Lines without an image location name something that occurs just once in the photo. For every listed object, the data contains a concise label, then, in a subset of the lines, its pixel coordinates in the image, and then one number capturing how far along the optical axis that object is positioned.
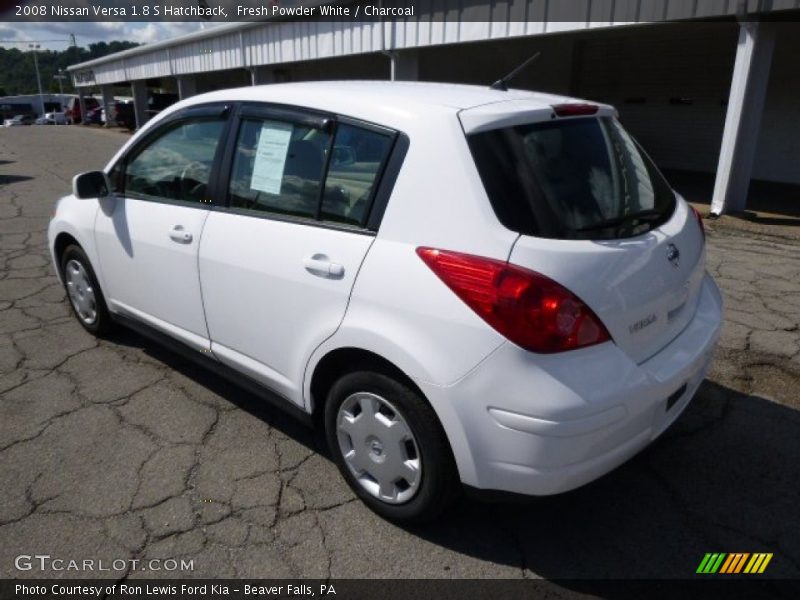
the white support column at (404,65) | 11.50
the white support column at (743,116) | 7.13
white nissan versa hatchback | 1.94
